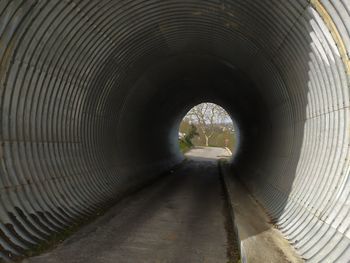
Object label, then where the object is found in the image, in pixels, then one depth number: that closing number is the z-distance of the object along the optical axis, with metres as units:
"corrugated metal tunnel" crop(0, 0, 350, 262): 7.09
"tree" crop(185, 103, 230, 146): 75.75
